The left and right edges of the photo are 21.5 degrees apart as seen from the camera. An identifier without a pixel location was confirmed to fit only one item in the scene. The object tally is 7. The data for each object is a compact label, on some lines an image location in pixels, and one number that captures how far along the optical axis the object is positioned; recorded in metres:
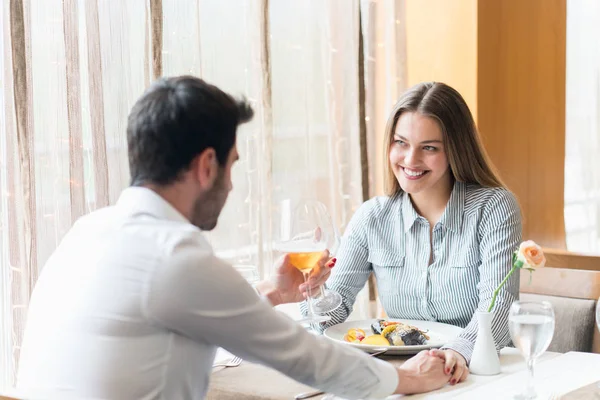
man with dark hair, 2.37
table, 2.72
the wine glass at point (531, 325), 2.65
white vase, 2.86
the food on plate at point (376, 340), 2.97
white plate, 2.94
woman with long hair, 3.32
